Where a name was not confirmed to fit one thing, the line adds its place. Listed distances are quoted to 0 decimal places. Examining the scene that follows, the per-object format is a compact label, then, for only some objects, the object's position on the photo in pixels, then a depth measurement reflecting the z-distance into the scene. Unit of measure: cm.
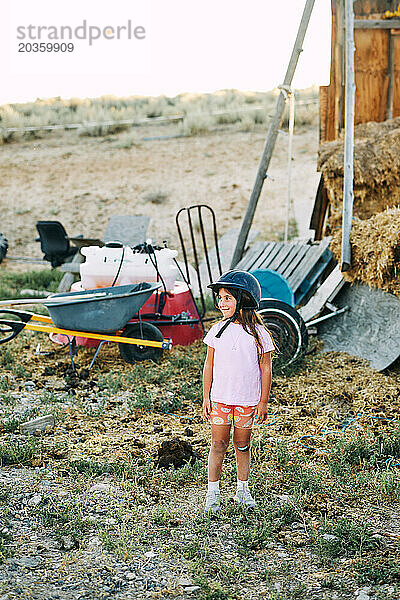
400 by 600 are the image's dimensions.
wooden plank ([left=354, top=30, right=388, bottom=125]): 895
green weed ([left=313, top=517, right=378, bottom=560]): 325
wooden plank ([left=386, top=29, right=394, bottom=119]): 901
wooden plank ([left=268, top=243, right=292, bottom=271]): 812
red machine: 671
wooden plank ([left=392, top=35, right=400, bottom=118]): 906
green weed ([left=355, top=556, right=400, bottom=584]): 303
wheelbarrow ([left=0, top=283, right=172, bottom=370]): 586
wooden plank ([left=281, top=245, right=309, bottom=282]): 785
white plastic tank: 700
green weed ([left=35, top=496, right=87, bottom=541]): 343
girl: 356
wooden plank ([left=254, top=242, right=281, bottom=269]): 825
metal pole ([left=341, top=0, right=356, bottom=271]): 632
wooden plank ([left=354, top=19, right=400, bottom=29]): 886
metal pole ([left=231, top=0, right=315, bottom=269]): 746
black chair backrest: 1030
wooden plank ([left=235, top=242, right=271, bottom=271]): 848
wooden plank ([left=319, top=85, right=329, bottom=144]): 907
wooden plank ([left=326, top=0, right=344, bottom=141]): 884
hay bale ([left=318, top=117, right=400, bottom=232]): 779
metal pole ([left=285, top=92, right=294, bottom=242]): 800
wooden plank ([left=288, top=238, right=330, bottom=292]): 762
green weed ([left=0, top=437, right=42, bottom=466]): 432
